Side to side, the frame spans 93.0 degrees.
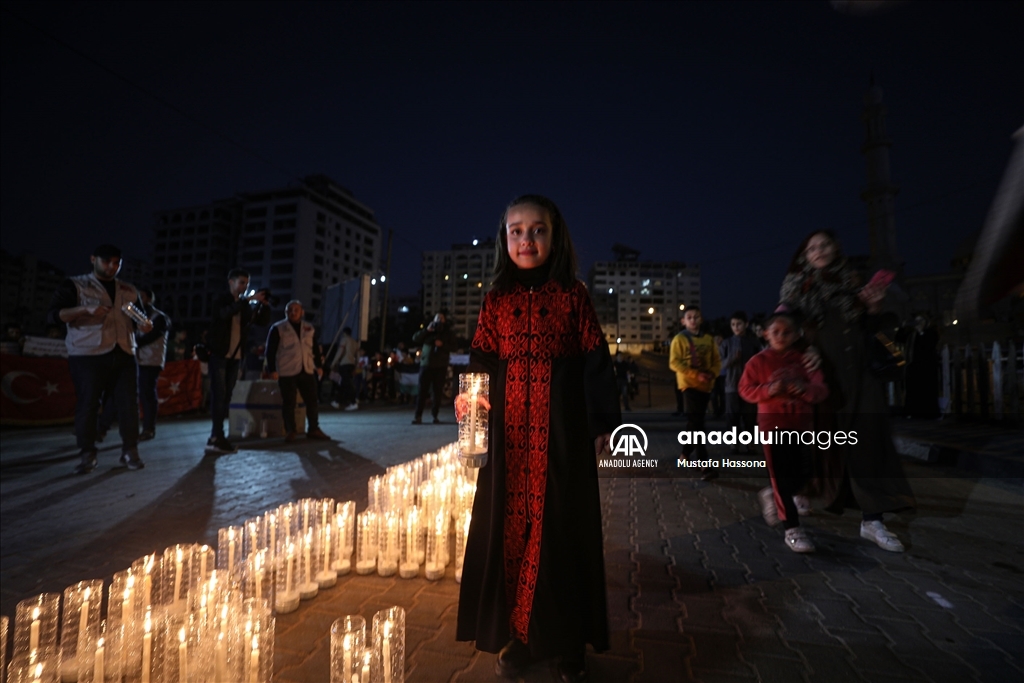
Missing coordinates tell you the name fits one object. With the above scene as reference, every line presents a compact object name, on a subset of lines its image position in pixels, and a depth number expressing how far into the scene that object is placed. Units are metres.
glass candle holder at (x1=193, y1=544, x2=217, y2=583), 2.31
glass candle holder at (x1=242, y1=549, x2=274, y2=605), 2.40
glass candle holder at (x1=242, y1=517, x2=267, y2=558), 2.59
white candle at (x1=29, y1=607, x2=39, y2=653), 1.68
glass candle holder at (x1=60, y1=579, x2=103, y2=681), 1.82
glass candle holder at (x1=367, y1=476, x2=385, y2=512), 3.56
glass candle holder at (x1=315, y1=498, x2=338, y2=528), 3.00
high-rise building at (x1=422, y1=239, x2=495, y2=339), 139.38
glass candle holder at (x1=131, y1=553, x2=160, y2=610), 2.08
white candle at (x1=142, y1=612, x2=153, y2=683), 1.68
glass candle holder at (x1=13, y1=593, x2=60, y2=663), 1.69
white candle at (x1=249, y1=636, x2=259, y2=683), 1.60
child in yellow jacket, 5.90
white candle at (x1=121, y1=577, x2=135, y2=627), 1.91
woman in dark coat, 3.52
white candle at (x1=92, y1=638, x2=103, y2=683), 1.55
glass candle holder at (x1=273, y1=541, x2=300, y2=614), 2.49
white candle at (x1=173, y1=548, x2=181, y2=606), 2.24
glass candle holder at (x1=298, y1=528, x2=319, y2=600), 2.67
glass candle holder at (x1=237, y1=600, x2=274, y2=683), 1.62
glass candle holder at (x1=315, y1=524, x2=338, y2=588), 2.81
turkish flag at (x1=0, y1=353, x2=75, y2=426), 8.76
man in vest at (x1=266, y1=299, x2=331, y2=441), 7.68
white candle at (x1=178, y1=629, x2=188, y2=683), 1.58
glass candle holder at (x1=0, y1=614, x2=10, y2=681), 1.54
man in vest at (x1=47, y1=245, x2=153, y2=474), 5.34
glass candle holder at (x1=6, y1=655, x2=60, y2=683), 1.54
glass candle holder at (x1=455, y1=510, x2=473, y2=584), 3.01
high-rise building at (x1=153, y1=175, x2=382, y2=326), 102.62
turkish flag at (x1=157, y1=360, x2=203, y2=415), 11.55
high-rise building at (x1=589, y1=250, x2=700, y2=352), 142.00
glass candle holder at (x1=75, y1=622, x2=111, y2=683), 1.77
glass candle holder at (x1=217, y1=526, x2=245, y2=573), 2.55
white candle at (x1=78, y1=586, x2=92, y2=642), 1.82
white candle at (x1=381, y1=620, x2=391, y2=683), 1.64
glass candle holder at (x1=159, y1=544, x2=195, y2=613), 2.21
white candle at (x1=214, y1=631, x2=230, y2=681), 1.59
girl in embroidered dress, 2.00
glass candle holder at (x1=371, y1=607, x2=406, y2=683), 1.65
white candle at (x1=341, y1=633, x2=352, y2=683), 1.58
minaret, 46.78
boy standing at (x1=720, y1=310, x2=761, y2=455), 7.27
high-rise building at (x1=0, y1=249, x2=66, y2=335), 93.75
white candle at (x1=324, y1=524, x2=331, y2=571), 2.86
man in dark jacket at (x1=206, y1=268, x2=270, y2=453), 6.78
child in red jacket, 3.61
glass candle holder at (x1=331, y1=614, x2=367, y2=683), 1.59
